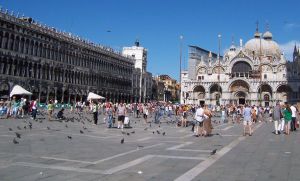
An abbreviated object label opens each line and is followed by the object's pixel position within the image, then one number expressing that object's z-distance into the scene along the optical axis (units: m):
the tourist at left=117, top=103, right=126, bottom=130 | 18.55
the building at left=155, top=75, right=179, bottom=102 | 120.36
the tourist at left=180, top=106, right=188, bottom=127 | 22.77
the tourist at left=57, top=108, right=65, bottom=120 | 24.85
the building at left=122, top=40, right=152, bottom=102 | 88.19
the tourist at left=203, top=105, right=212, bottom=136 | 16.14
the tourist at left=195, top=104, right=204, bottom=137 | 16.05
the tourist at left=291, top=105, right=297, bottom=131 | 19.20
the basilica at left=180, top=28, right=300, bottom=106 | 72.38
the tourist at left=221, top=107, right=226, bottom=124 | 30.08
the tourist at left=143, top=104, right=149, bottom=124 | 25.80
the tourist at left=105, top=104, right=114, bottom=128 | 19.89
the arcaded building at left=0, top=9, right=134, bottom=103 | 46.75
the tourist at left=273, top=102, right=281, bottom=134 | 17.28
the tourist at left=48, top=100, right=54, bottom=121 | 24.90
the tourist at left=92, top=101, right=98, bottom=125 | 21.75
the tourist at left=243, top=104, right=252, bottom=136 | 16.66
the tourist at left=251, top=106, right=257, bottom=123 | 29.71
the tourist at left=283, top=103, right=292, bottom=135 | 17.36
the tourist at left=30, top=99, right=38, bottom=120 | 23.91
